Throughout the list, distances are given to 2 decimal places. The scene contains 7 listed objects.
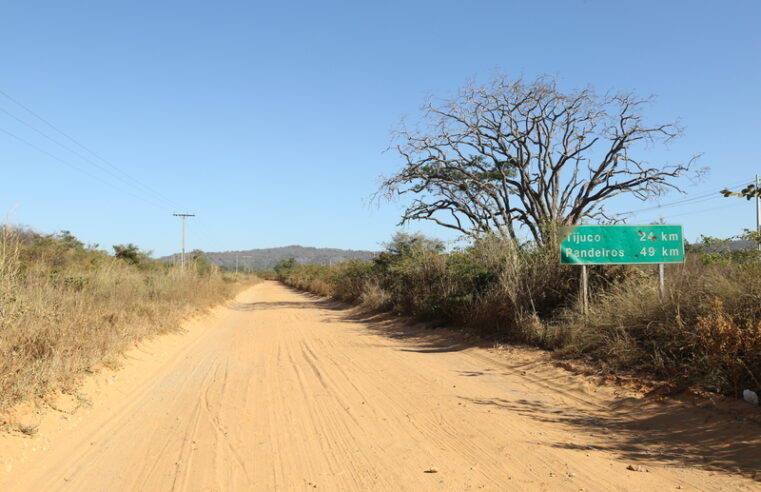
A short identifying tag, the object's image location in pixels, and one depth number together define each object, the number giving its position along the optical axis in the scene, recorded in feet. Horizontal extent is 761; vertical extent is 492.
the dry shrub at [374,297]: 73.24
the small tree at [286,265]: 357.94
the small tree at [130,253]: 131.72
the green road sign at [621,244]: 33.65
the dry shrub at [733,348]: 20.25
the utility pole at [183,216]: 183.39
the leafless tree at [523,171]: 82.89
